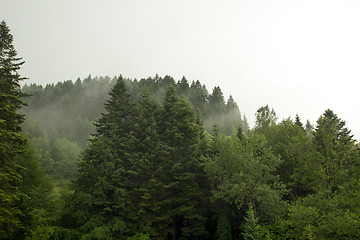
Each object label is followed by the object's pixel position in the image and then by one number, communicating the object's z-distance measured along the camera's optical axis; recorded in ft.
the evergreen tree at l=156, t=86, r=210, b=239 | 96.22
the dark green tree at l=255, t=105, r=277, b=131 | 154.21
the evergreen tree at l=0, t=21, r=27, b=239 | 61.41
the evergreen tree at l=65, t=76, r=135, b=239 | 85.81
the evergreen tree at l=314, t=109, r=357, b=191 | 71.20
